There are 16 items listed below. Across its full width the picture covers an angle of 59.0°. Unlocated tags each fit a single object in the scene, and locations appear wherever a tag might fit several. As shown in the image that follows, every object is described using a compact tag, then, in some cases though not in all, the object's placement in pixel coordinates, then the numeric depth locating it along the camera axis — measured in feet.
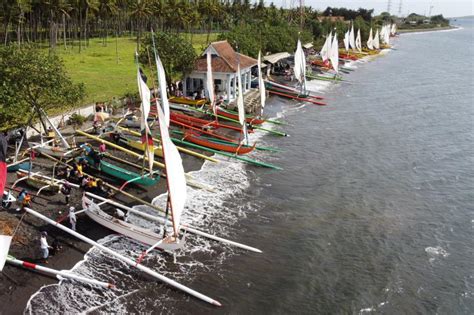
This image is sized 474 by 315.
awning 210.61
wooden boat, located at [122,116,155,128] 124.16
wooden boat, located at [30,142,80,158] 96.22
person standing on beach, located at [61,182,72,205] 80.06
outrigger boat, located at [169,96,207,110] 150.00
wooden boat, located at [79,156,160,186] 89.15
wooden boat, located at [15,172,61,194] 82.38
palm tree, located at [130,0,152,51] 229.86
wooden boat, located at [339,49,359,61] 335.06
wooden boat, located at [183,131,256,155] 114.93
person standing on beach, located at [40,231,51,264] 63.98
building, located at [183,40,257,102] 157.58
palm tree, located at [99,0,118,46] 266.77
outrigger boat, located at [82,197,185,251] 69.31
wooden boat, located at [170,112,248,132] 131.75
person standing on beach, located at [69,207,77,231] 71.36
